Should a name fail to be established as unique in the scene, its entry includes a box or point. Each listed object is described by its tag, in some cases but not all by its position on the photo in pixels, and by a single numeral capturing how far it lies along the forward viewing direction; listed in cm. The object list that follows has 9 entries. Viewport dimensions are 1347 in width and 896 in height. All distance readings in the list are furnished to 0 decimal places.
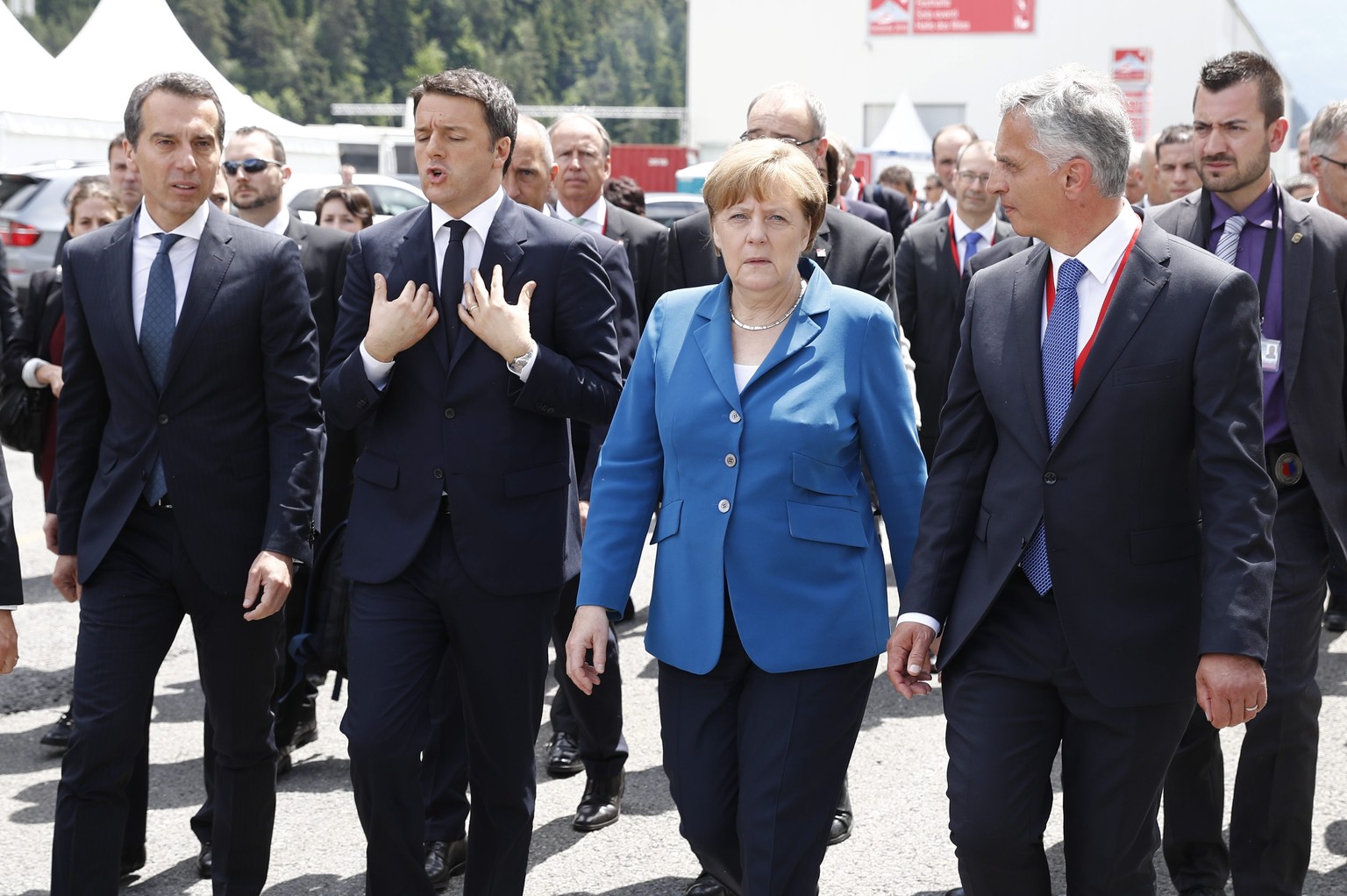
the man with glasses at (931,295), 806
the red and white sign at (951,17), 5912
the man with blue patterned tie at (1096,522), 315
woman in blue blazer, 351
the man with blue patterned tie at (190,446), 403
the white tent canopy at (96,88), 1648
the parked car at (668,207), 2434
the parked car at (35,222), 1619
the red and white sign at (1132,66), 5709
